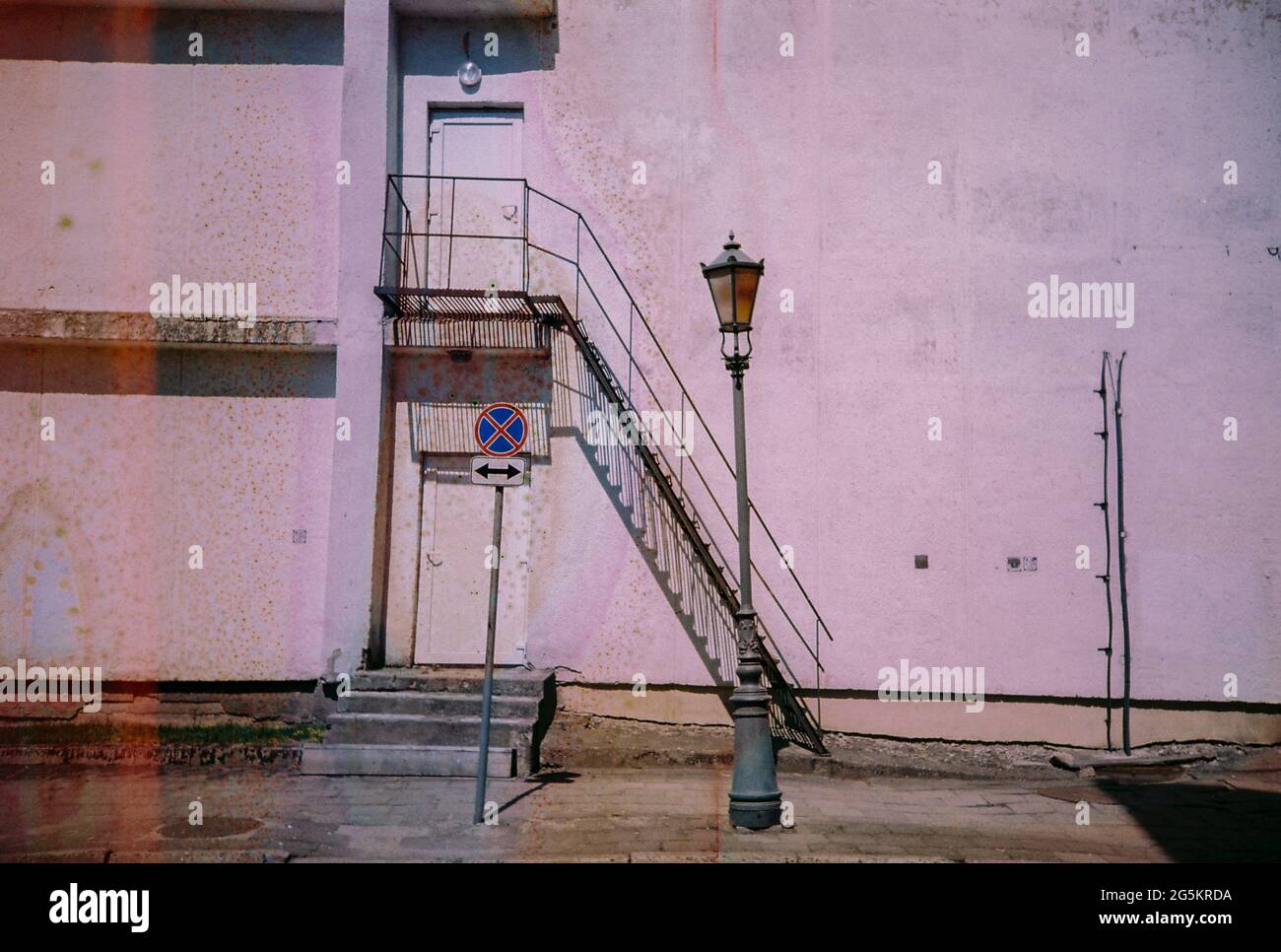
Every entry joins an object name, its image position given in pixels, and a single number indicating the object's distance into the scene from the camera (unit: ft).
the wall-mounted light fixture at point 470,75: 44.24
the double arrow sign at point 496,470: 32.14
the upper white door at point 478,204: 44.04
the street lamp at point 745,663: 32.09
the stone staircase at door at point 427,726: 38.01
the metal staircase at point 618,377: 42.22
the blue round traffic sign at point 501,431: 32.35
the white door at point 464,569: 43.11
